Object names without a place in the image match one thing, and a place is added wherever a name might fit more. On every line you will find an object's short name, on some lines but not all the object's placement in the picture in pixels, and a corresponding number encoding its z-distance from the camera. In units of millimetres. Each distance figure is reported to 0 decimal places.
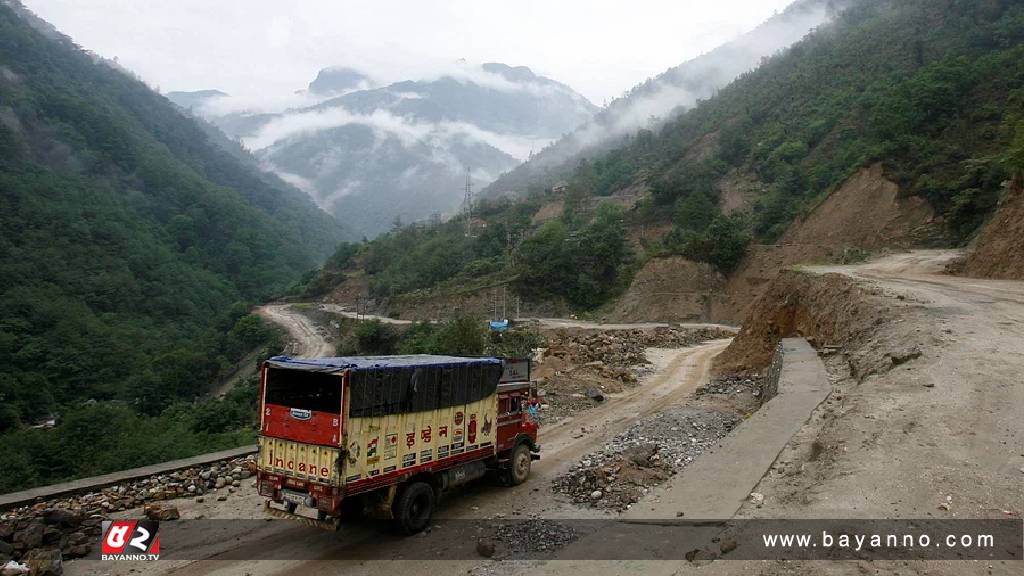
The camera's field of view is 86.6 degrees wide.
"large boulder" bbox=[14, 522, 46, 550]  7676
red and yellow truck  7137
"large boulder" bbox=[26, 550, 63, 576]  6941
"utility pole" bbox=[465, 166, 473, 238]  82512
